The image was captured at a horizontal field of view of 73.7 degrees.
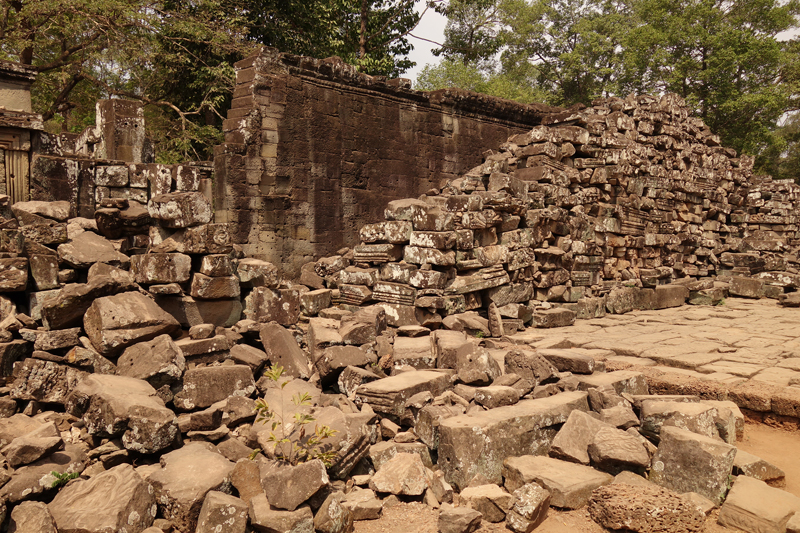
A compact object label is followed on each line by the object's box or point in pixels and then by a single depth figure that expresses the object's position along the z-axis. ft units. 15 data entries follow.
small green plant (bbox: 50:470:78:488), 10.11
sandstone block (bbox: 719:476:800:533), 10.21
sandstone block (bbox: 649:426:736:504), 11.44
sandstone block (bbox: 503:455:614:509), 11.03
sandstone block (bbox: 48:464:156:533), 9.21
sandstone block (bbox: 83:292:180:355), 13.29
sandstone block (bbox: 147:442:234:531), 9.80
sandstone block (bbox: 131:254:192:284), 15.38
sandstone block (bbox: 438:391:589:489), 11.93
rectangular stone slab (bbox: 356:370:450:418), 13.78
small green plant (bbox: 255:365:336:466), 11.10
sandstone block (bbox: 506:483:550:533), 10.44
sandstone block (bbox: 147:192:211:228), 16.06
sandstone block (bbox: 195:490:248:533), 9.45
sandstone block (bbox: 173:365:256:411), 13.32
